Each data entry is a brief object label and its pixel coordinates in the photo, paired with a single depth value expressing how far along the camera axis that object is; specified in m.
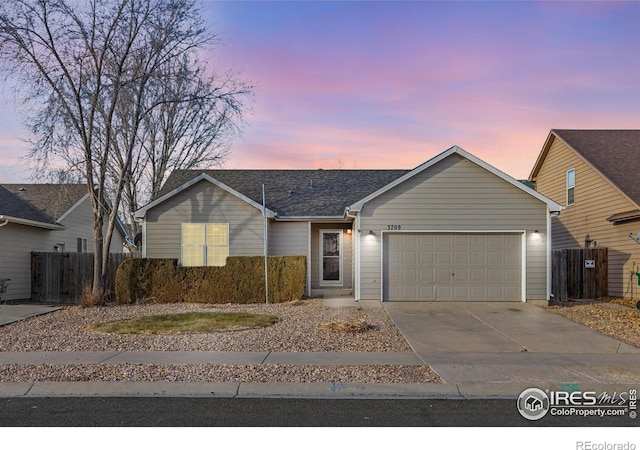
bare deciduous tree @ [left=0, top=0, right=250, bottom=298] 17.11
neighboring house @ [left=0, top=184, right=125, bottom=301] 19.58
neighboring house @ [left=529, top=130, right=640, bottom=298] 18.55
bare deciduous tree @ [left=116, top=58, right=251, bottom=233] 30.42
